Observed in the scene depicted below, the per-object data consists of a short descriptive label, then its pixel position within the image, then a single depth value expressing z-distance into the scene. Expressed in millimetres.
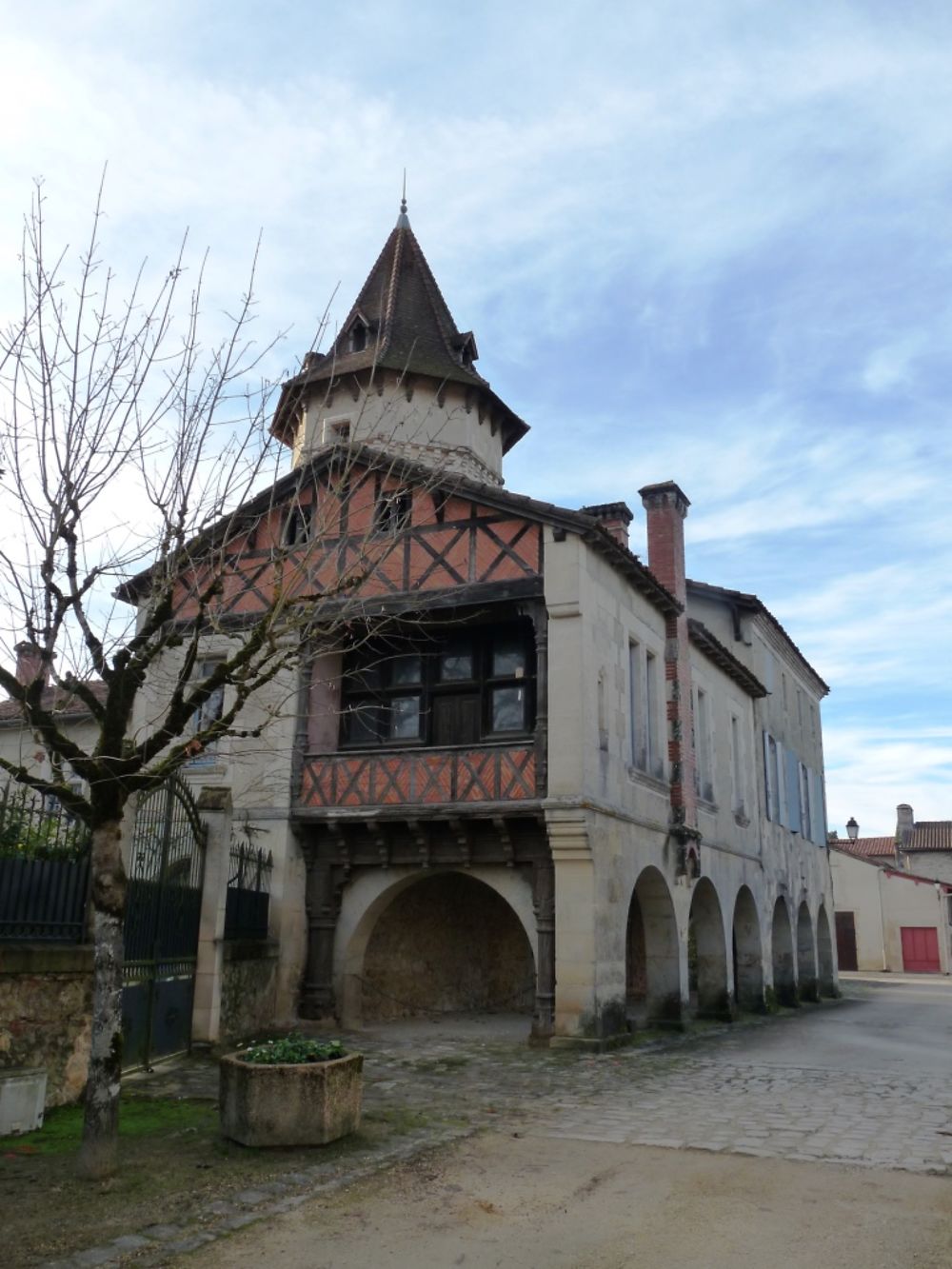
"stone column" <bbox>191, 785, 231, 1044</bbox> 10688
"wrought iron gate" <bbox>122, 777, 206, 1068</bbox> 9461
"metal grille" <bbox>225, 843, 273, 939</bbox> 12422
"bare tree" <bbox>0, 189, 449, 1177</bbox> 6160
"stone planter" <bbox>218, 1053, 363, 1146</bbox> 6527
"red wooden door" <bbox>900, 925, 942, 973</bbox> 35125
